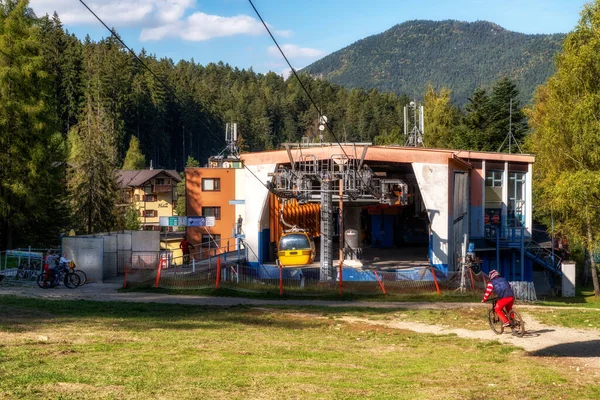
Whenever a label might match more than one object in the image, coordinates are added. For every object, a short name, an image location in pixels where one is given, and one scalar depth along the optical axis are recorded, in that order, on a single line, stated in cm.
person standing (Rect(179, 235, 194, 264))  4016
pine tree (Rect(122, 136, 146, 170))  9688
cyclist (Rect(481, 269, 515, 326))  1731
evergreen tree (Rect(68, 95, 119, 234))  5534
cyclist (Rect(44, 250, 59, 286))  2698
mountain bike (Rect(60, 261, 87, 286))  2758
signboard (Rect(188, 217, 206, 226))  3650
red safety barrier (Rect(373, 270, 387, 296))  2694
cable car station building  3266
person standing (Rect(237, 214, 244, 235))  3931
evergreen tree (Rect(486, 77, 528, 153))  7634
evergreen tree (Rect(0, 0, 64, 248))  4100
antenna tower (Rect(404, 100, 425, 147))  5684
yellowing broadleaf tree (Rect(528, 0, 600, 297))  3353
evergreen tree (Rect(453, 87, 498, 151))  7706
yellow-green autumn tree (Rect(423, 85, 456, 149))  8594
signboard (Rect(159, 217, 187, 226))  3669
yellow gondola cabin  3466
